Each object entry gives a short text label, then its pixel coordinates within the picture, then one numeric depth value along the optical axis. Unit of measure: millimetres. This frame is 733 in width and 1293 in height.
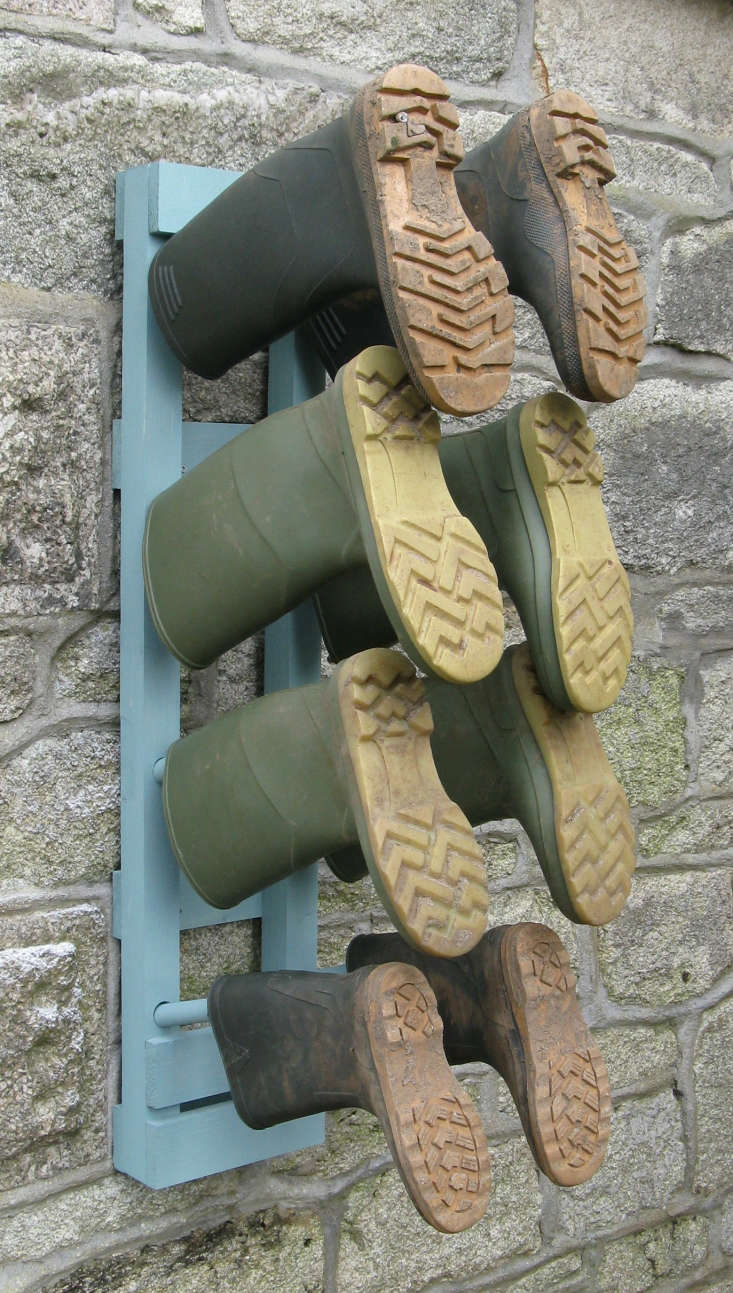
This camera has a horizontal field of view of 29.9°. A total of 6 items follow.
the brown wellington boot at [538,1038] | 958
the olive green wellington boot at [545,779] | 975
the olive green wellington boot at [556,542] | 937
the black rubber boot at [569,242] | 900
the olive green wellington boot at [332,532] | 861
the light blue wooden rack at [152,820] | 1113
